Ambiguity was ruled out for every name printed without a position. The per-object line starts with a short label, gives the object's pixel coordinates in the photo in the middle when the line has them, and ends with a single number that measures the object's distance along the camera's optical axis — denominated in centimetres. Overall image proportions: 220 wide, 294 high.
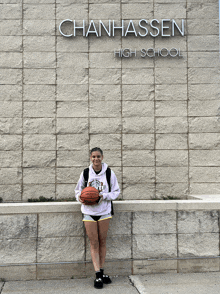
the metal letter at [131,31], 795
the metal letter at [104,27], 793
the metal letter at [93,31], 792
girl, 493
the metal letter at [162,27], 800
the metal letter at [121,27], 793
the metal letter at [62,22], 790
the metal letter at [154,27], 802
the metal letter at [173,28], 801
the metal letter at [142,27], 800
